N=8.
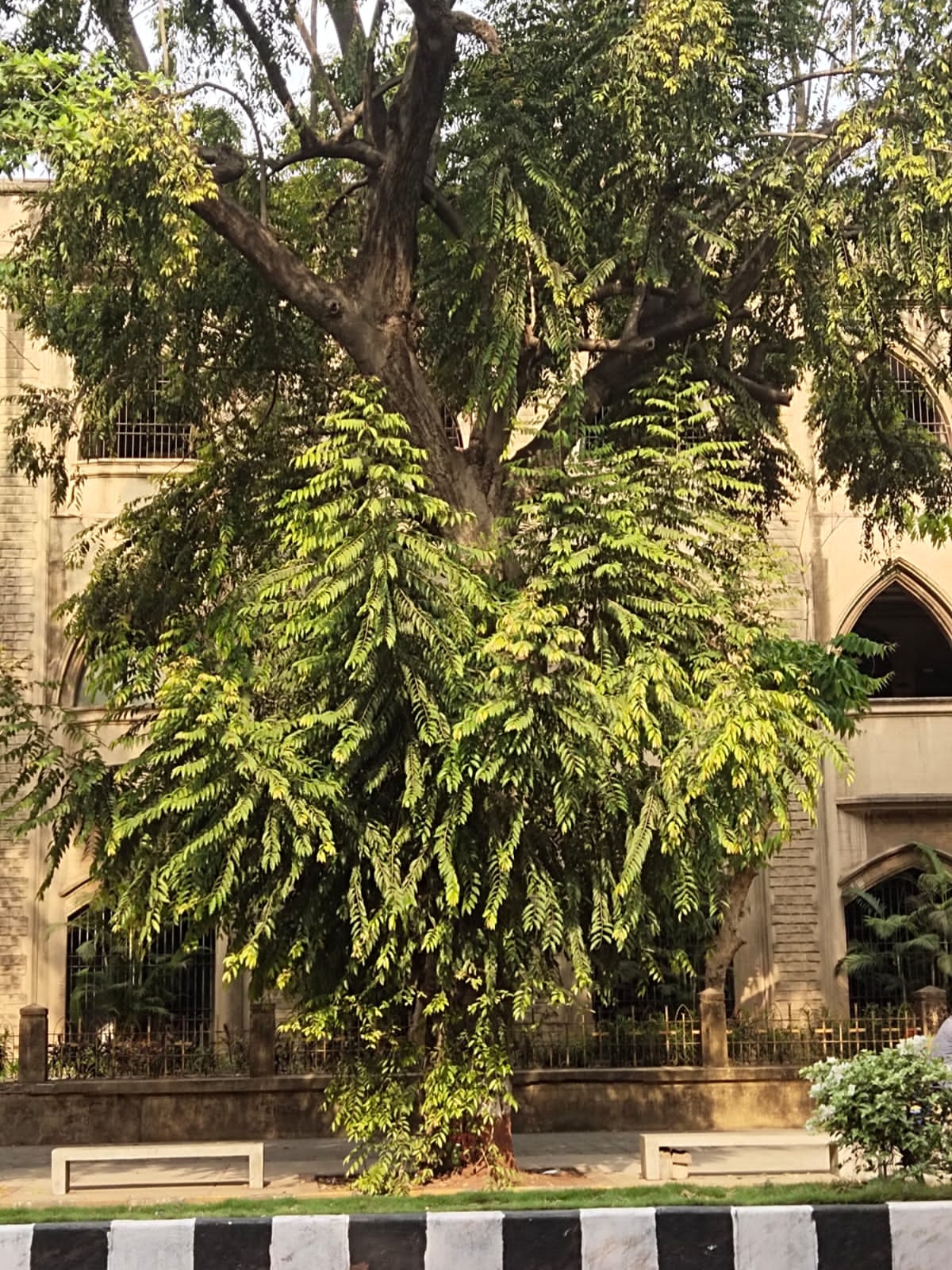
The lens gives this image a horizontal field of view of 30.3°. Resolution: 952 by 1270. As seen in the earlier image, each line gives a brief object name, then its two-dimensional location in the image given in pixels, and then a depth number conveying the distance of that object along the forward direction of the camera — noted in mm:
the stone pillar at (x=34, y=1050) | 17359
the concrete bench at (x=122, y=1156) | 12672
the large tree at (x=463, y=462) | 11484
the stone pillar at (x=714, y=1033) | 18047
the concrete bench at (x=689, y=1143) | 12938
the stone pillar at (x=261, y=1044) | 17453
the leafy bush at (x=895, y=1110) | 9617
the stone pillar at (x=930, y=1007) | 18562
